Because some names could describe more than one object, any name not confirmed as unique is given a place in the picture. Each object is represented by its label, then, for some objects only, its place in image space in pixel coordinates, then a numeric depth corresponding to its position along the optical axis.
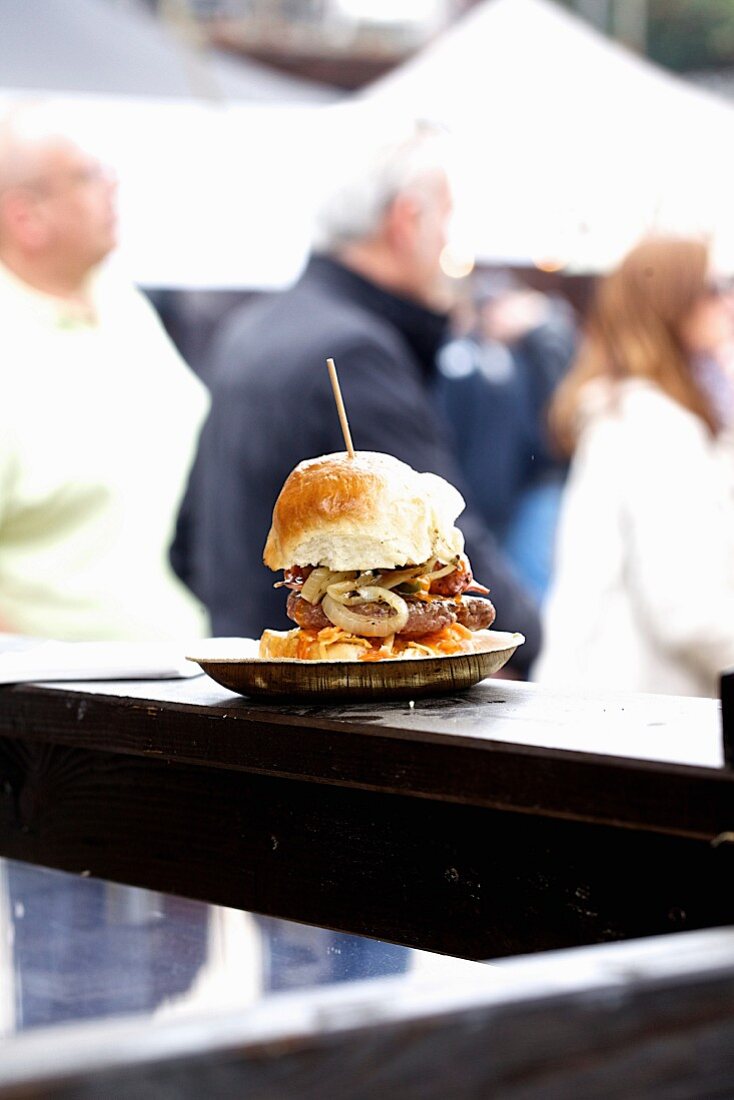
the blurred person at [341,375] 3.64
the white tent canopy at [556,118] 5.25
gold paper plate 1.67
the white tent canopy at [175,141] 4.71
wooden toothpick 1.72
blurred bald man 3.71
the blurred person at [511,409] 5.38
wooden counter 1.36
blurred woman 3.71
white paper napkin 1.98
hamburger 1.68
